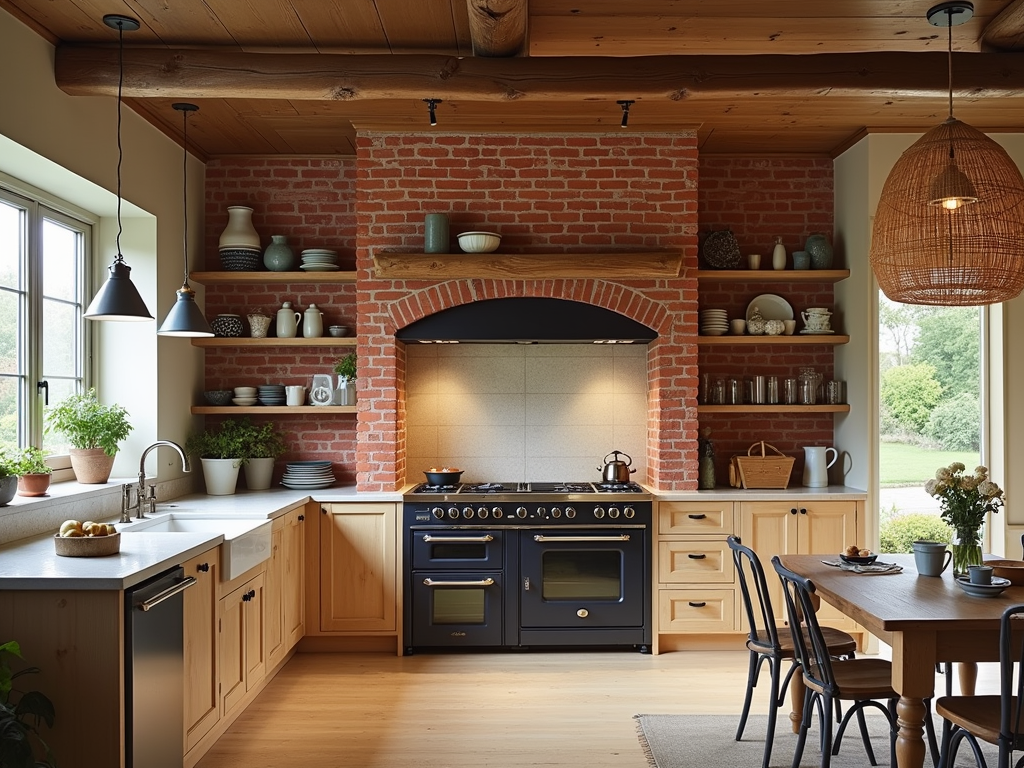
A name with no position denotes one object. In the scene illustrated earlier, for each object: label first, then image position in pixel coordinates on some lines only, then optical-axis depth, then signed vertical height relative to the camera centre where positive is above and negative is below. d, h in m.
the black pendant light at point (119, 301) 3.31 +0.34
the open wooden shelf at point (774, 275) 5.27 +0.69
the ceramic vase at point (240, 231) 5.29 +0.97
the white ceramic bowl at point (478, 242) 4.86 +0.83
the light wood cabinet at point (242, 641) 3.66 -1.15
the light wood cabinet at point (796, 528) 4.99 -0.83
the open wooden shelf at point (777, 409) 5.25 -0.14
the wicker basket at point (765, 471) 5.16 -0.51
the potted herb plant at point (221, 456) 5.12 -0.42
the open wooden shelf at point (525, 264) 4.84 +0.70
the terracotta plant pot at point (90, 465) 4.13 -0.38
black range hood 5.04 +0.37
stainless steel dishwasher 2.71 -0.96
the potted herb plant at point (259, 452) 5.24 -0.40
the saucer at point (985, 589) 3.02 -0.72
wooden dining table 2.71 -0.82
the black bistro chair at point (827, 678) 2.98 -1.06
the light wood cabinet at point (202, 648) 3.25 -1.03
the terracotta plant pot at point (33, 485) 3.58 -0.41
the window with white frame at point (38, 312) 3.90 +0.37
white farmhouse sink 3.61 -0.68
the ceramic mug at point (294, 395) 5.32 -0.05
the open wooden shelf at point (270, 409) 5.25 -0.14
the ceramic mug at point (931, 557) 3.34 -0.67
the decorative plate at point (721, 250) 5.34 +0.86
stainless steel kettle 5.21 -0.52
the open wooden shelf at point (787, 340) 5.25 +0.29
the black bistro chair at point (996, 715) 2.56 -1.07
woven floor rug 3.43 -1.51
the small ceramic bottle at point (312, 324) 5.33 +0.39
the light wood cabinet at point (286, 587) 4.32 -1.06
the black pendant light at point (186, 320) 3.94 +0.32
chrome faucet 3.96 -0.54
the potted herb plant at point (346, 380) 5.32 +0.04
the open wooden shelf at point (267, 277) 5.23 +0.68
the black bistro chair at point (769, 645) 3.31 -1.07
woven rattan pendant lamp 2.92 +0.57
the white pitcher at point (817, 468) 5.27 -0.51
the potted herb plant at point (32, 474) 3.57 -0.36
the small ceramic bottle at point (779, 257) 5.35 +0.81
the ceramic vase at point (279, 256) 5.28 +0.81
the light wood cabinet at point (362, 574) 4.91 -1.08
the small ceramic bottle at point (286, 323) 5.32 +0.40
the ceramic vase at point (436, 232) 4.89 +0.89
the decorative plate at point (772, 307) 5.51 +0.52
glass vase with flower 3.26 -0.45
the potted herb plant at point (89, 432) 4.05 -0.22
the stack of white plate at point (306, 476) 5.23 -0.55
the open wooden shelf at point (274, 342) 5.24 +0.28
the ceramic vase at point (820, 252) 5.34 +0.84
